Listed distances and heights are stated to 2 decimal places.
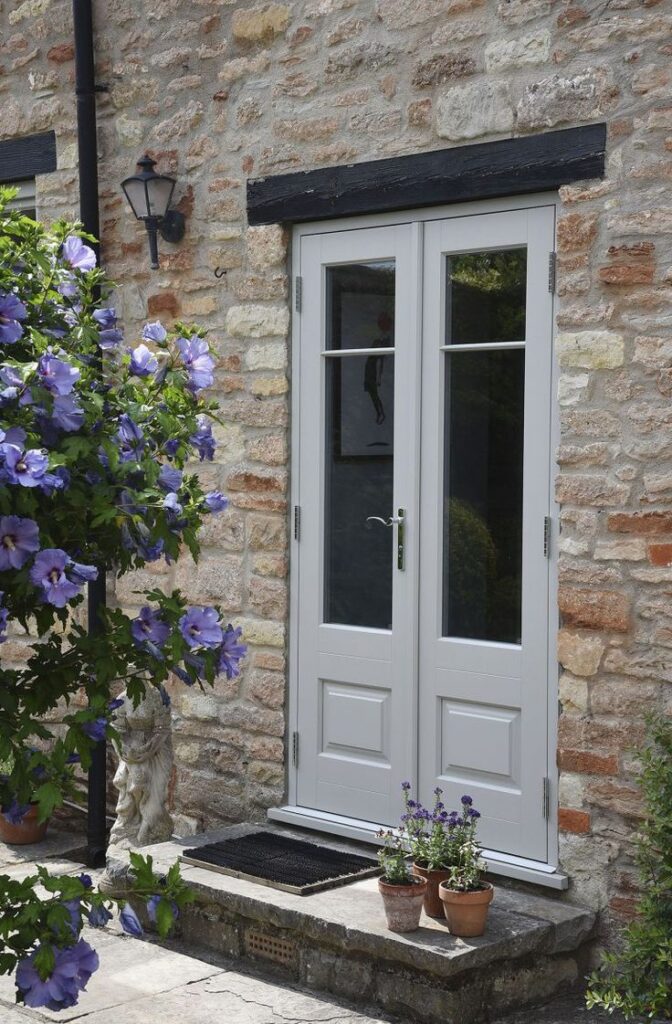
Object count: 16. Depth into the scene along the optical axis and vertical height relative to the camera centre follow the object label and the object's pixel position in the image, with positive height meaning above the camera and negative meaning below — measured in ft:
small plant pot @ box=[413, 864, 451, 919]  14.23 -4.23
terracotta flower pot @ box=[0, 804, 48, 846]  19.82 -5.17
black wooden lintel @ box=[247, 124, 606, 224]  14.83 +3.82
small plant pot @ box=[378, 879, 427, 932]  13.75 -4.28
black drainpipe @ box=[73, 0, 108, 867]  19.88 +5.40
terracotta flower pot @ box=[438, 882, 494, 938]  13.67 -4.30
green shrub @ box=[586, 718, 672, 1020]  12.86 -4.28
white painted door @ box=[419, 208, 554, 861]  15.42 -0.35
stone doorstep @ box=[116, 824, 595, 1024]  13.46 -4.89
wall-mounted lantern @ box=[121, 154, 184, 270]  18.89 +4.13
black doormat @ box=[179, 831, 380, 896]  15.61 -4.56
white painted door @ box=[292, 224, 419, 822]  16.78 -0.34
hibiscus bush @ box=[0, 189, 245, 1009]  8.23 -0.12
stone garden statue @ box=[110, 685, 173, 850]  17.94 -3.87
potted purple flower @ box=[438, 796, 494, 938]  13.69 -4.15
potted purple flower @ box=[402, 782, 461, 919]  14.26 -3.87
